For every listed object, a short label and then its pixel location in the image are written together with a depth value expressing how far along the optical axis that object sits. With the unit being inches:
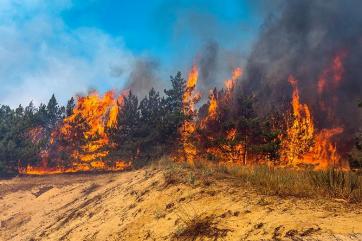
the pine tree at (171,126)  1624.0
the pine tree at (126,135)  1637.6
